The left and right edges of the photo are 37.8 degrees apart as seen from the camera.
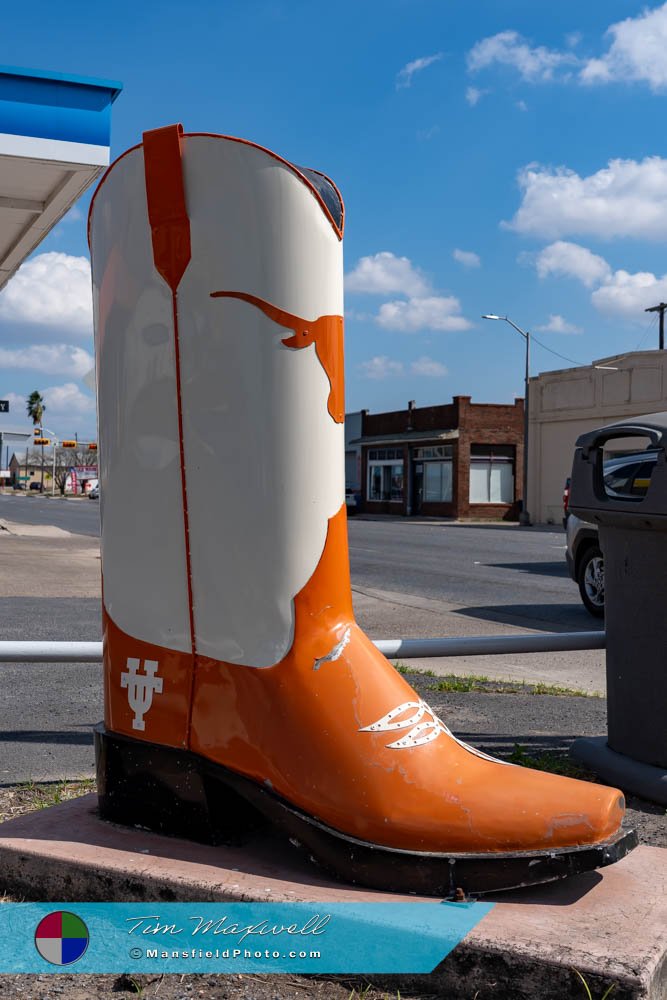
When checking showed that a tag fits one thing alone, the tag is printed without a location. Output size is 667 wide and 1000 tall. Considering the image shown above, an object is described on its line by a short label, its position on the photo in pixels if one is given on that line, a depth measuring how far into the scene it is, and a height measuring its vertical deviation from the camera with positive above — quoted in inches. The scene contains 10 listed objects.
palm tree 4635.8 +347.0
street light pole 1378.0 +53.7
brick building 1657.2 +31.0
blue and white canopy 370.6 +136.8
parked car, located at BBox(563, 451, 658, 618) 368.5 -32.9
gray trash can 114.3 -15.6
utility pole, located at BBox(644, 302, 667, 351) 1521.4 +262.5
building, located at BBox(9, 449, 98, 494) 3790.8 +39.3
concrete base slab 63.5 -30.9
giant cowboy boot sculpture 71.1 -7.8
